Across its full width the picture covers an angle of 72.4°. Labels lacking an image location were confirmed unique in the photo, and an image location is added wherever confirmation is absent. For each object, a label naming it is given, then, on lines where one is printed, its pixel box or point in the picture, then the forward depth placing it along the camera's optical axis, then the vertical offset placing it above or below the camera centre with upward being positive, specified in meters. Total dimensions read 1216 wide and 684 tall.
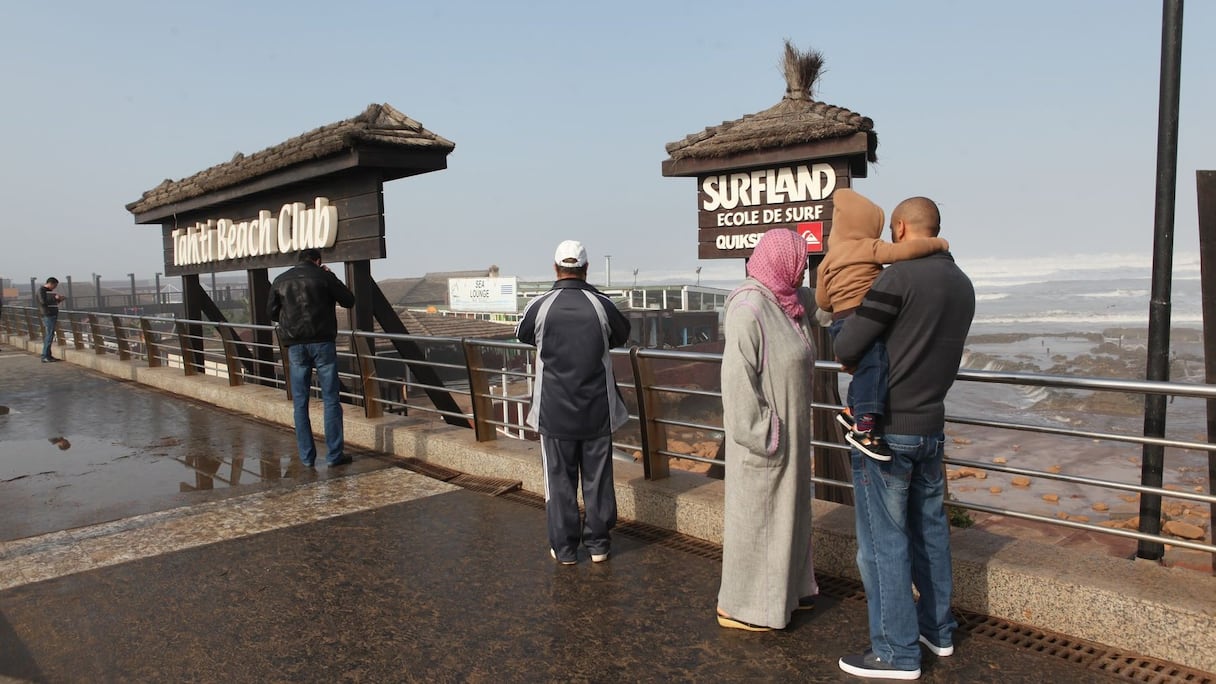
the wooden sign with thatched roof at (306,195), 8.80 +1.10
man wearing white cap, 4.32 -0.66
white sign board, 54.06 -1.41
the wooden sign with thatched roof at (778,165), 8.30 +1.10
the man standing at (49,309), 16.77 -0.52
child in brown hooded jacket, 2.97 -0.04
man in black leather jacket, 6.79 -0.46
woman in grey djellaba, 3.34 -0.68
